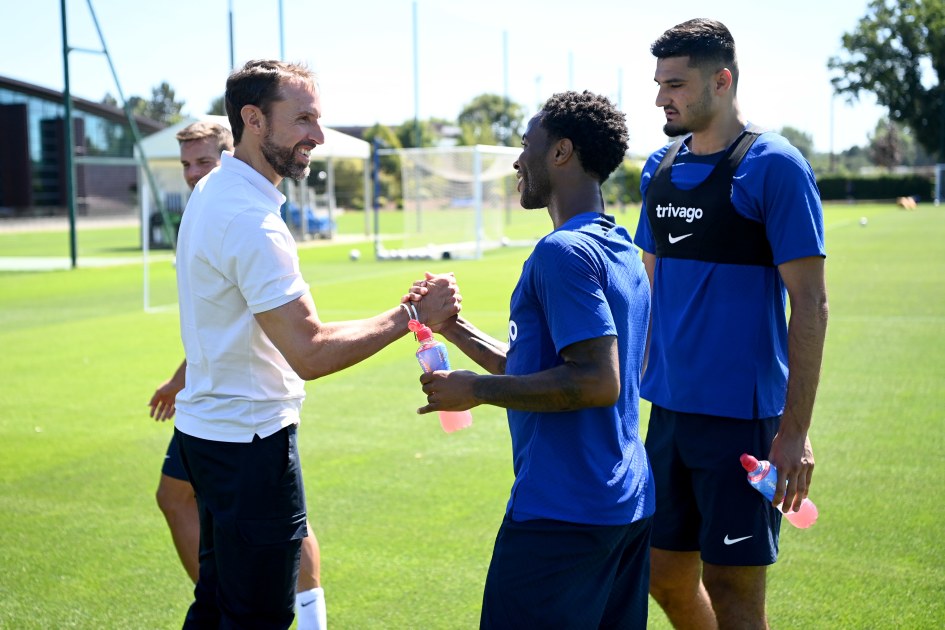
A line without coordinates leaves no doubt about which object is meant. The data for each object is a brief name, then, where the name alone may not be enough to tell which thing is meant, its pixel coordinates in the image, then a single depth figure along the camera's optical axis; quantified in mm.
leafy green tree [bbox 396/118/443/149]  60406
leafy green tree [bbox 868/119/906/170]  91062
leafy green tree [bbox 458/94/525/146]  60281
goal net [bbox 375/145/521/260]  29109
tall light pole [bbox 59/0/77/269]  23016
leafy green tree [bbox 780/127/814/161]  145125
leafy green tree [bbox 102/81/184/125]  54031
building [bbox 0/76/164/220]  57438
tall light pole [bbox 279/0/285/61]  31488
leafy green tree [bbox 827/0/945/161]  74500
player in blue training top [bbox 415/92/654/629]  2760
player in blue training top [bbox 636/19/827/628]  3363
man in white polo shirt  3295
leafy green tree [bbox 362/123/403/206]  60625
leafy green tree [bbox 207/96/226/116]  47188
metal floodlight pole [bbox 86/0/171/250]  21031
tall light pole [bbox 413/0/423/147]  40594
